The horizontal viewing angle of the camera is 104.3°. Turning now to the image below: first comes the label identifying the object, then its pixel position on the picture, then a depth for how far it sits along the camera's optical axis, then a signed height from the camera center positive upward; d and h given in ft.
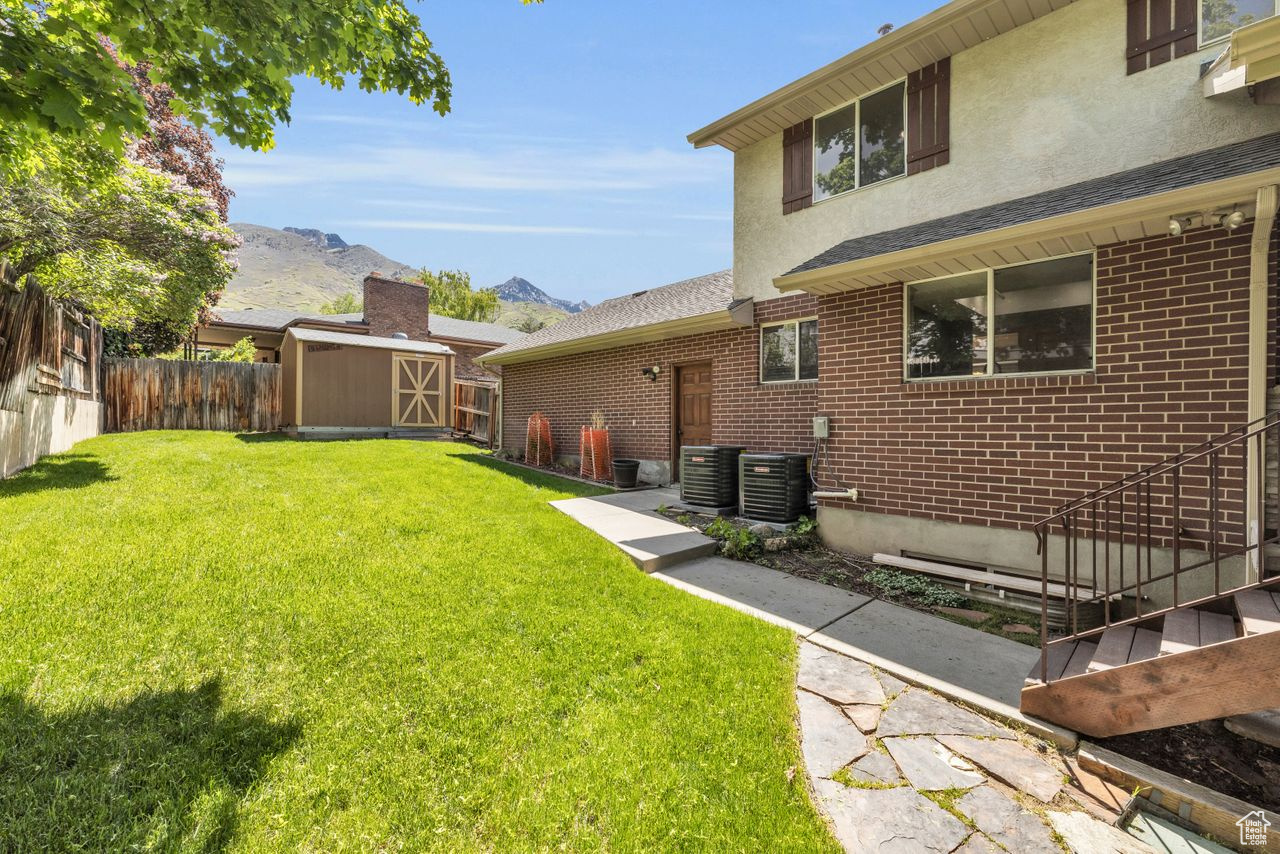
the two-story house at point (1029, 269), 12.28 +4.84
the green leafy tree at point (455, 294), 138.10 +36.69
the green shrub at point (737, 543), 18.45 -4.38
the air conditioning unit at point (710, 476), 23.52 -2.38
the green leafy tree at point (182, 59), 8.32 +7.59
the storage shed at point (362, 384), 44.83 +3.89
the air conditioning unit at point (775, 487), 20.97 -2.59
